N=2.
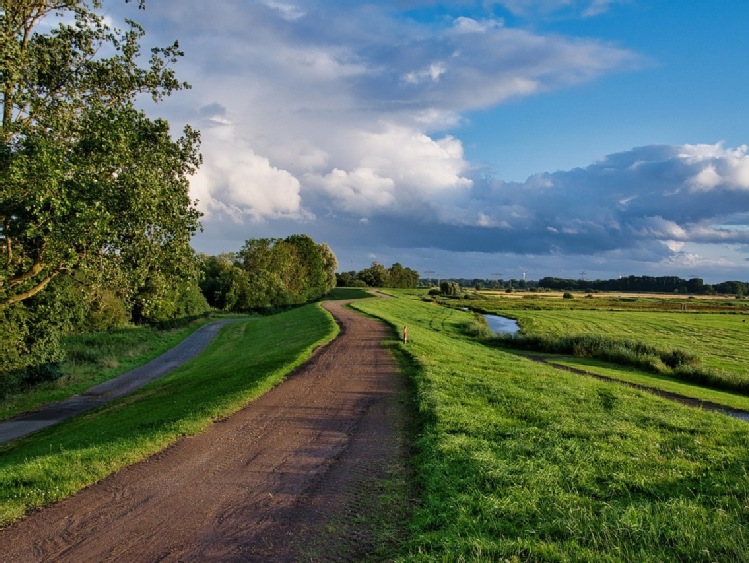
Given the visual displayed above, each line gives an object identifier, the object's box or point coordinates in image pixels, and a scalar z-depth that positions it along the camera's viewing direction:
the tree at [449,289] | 142.35
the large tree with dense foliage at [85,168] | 14.08
